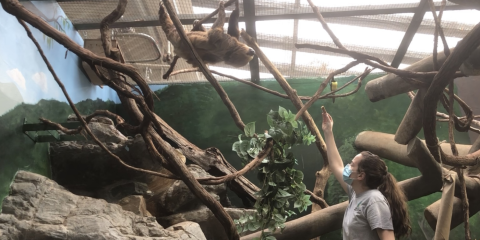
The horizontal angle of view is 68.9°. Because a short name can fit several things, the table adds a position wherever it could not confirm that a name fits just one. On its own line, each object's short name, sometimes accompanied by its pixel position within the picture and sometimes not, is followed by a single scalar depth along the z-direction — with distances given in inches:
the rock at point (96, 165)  141.0
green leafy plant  97.2
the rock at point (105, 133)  148.2
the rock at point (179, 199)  143.5
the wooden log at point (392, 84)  100.6
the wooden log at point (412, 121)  94.8
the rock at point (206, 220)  139.6
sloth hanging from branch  130.3
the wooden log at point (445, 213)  90.0
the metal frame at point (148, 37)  152.8
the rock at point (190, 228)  110.3
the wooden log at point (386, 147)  147.0
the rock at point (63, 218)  94.3
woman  72.9
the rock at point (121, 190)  144.5
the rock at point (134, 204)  131.0
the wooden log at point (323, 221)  118.9
